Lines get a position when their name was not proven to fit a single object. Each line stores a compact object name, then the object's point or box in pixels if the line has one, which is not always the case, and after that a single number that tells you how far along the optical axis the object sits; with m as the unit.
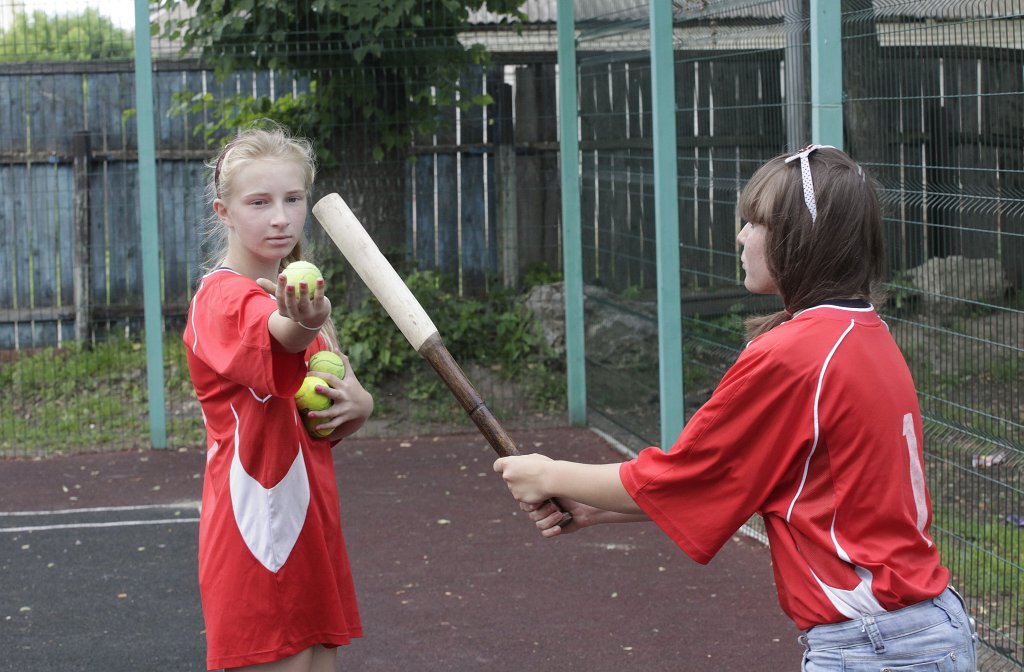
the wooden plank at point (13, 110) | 10.29
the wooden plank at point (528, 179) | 9.40
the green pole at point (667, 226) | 6.45
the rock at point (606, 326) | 7.48
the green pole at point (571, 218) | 8.71
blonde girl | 2.73
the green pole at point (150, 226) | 8.19
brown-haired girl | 2.15
